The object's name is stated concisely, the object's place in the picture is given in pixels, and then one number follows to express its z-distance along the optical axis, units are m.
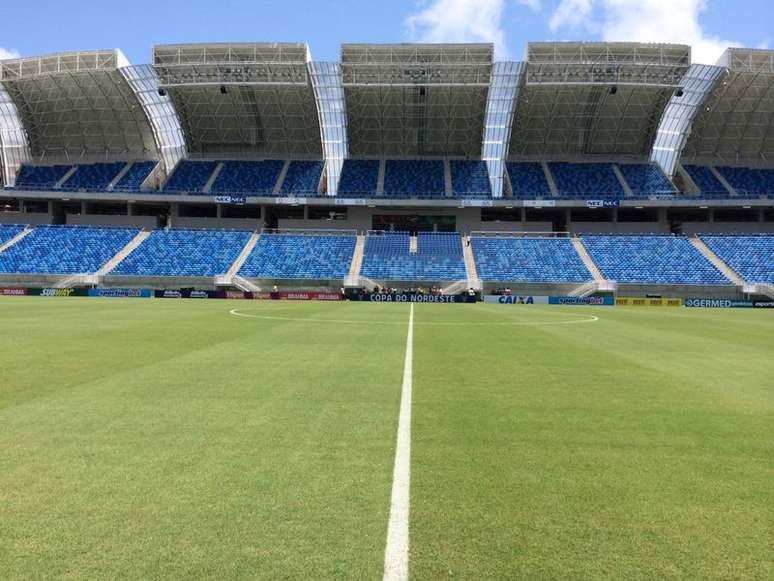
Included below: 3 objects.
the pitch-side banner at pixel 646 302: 46.28
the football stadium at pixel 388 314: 3.62
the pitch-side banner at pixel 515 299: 47.28
